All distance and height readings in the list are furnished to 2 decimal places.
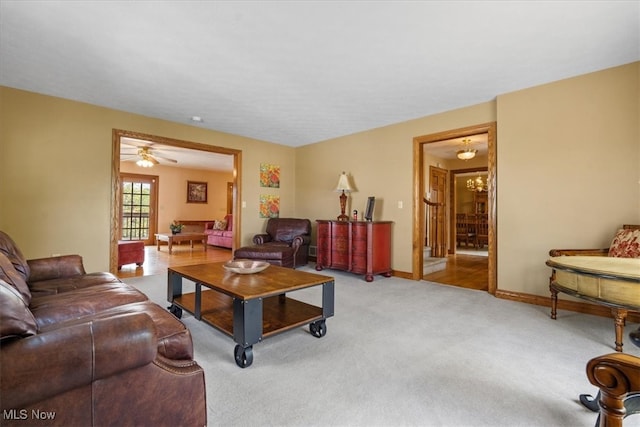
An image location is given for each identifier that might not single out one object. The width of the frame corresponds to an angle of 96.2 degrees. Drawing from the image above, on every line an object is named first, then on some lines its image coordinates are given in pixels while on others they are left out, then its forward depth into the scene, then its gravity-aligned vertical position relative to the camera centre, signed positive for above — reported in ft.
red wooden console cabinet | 14.29 -1.57
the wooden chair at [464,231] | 29.63 -1.37
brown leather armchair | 15.49 -1.70
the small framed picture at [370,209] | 15.62 +0.43
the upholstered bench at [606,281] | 6.12 -1.42
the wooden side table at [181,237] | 23.50 -1.87
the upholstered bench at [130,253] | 16.12 -2.19
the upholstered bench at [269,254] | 15.37 -2.07
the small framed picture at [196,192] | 31.86 +2.65
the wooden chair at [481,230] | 28.91 -1.22
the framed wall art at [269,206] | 19.44 +0.69
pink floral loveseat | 26.11 -1.68
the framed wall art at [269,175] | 19.40 +2.80
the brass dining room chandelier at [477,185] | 27.31 +3.23
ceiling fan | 20.89 +4.87
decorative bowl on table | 8.08 -1.49
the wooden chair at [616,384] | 2.82 -1.67
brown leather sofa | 2.66 -1.71
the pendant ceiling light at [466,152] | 18.48 +4.28
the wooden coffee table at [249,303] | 6.03 -2.34
